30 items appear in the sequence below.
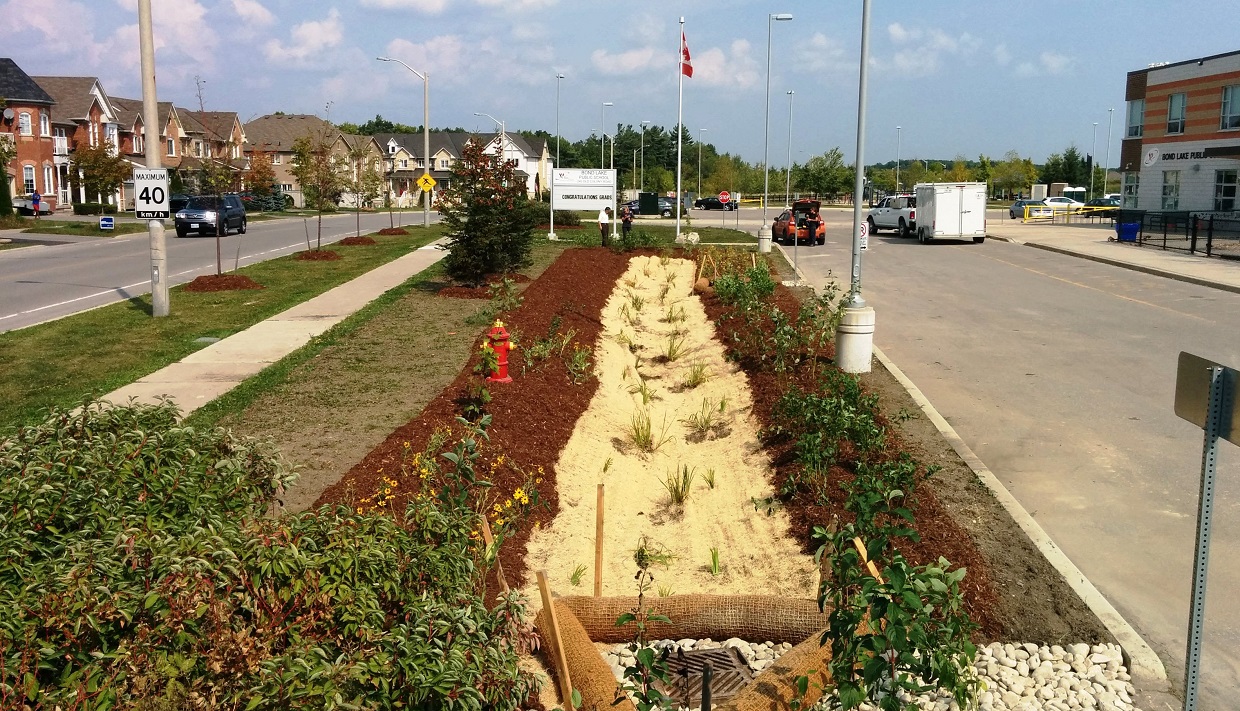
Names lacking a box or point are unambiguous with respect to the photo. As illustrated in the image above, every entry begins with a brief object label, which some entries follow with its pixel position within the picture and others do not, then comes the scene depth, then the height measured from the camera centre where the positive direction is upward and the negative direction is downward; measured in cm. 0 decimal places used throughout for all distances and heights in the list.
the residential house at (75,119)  6731 +493
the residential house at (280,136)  9794 +588
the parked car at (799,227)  4184 -78
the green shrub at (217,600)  394 -160
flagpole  3856 +300
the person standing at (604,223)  3403 -59
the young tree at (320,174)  3353 +86
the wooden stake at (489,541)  550 -196
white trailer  4031 -7
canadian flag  3819 +515
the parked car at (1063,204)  7144 +53
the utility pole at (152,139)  1695 +94
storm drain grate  565 -256
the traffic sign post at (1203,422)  459 -91
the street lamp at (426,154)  4420 +203
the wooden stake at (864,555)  598 -197
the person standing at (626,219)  3719 -50
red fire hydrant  1147 -159
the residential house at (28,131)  6106 +374
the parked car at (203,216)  3956 -66
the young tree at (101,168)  5244 +139
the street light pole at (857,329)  1338 -151
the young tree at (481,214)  2097 -23
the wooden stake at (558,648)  489 -212
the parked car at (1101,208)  6900 +27
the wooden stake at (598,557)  660 -219
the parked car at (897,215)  4450 -28
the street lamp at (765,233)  3587 -88
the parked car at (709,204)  9162 +17
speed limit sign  1680 +6
